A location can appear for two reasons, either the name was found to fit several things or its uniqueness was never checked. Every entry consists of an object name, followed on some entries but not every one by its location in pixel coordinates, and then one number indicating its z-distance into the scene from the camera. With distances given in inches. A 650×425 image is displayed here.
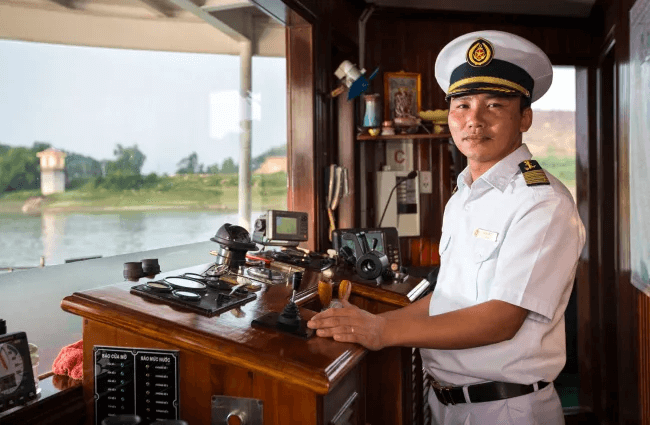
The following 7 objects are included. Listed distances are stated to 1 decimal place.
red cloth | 59.7
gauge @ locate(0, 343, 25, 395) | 50.9
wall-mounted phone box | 148.1
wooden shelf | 136.7
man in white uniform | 54.8
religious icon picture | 148.7
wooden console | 47.9
